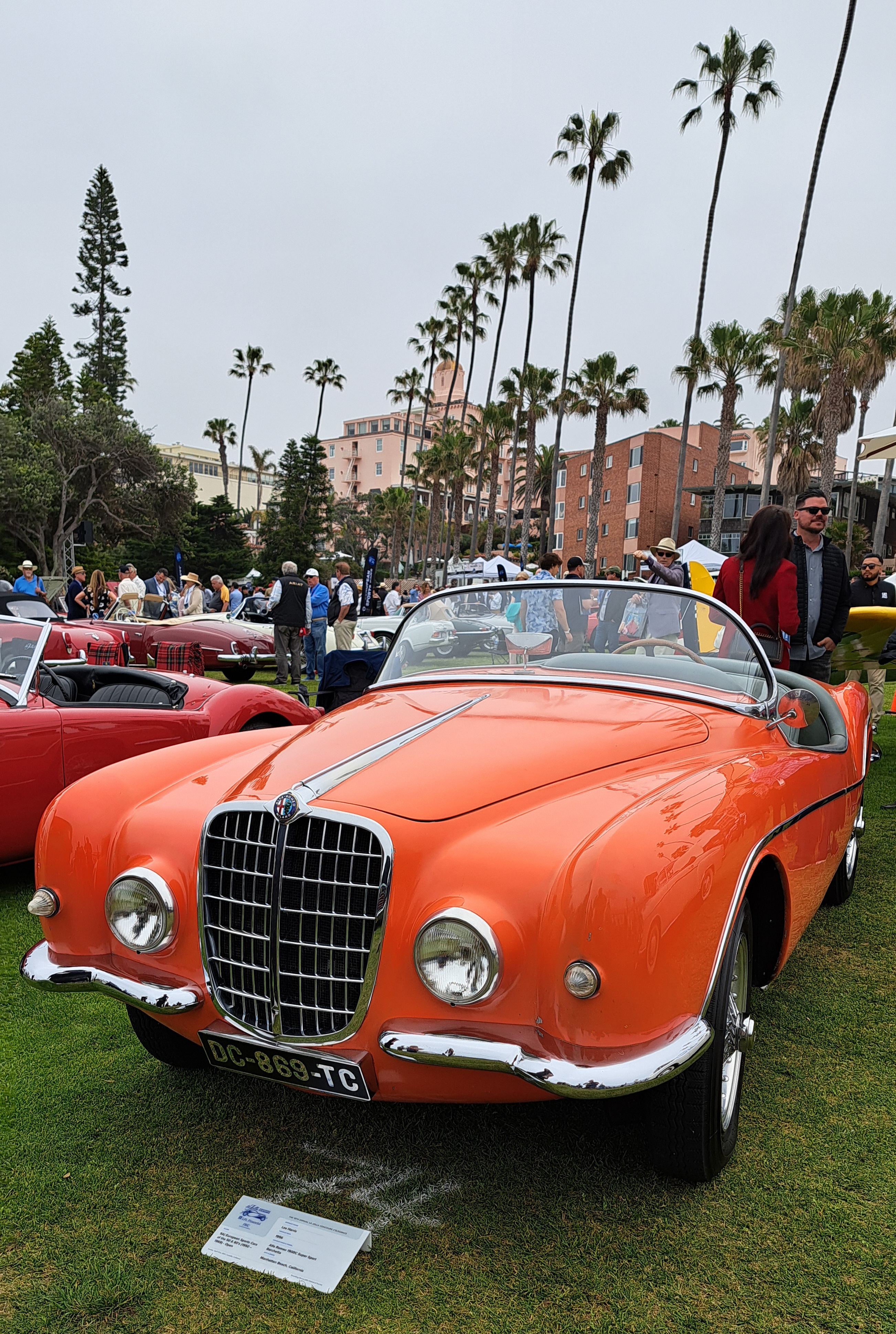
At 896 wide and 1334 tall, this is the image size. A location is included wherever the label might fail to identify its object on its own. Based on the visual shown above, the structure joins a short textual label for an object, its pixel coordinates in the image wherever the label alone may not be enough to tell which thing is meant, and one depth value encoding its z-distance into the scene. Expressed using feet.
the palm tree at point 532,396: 154.51
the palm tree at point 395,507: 269.44
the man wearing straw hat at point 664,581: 11.45
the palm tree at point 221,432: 236.63
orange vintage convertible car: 6.46
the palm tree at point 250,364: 217.15
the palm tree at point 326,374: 209.56
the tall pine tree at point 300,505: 194.49
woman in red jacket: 16.43
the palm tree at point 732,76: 98.43
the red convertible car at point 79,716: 14.71
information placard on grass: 6.89
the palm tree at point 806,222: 77.56
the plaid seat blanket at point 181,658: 34.01
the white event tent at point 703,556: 44.97
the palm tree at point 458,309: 172.04
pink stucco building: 373.20
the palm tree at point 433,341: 184.03
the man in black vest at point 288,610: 44.47
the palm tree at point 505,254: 144.15
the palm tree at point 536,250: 135.64
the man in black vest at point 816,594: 18.16
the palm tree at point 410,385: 223.30
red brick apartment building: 162.61
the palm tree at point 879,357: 112.37
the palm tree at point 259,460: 315.37
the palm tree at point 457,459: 206.28
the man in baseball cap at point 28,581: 48.60
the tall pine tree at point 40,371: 150.00
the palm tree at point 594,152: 114.01
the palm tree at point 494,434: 170.50
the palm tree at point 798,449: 136.98
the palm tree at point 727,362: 109.81
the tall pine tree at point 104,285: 156.04
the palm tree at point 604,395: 133.08
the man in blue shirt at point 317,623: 46.57
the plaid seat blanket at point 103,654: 31.17
